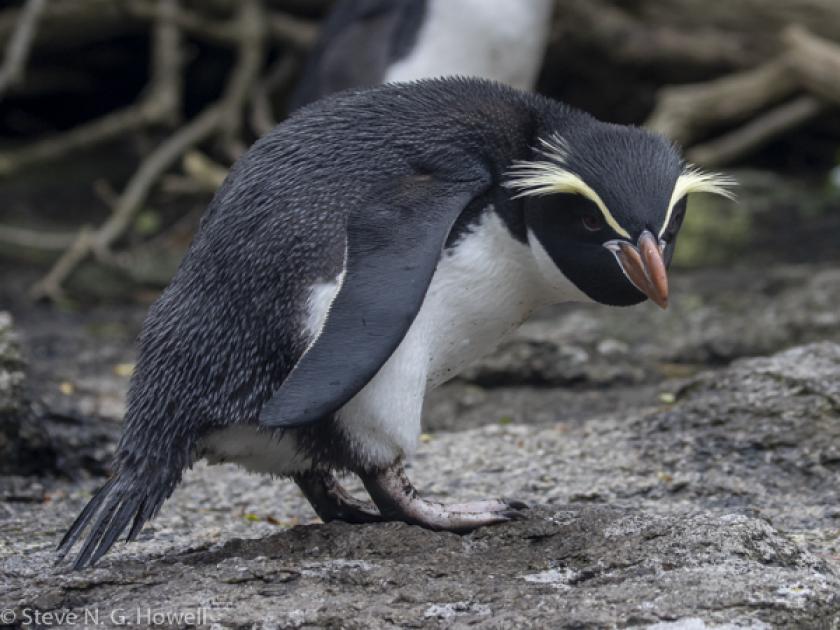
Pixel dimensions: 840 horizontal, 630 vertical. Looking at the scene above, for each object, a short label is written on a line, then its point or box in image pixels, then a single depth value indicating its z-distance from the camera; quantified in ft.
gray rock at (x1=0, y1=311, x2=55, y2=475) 22.11
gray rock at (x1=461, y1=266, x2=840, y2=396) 28.96
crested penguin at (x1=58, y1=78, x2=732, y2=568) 16.29
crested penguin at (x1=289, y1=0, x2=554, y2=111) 37.83
